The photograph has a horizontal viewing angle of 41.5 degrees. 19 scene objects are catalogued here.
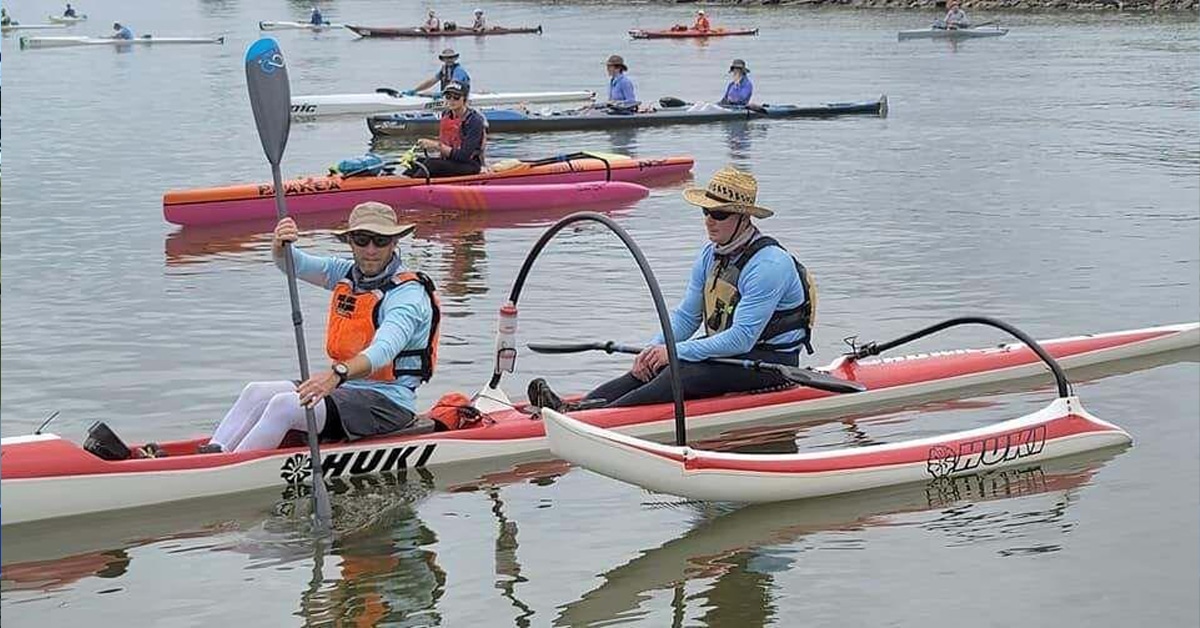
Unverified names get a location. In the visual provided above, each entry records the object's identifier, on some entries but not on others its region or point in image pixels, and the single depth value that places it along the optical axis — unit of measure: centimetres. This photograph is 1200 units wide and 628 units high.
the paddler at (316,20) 6544
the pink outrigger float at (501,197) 1784
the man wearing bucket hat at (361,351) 737
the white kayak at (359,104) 2795
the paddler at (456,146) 1775
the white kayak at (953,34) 5028
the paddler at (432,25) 5708
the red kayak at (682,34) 5384
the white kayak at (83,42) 5134
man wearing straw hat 830
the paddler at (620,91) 2609
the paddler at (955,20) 5022
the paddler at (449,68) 2314
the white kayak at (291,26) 6375
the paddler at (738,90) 2722
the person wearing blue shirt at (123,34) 5312
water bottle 901
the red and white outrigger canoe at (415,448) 743
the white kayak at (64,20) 6925
